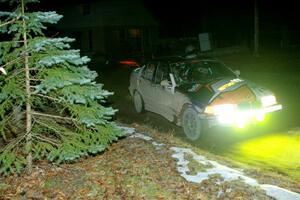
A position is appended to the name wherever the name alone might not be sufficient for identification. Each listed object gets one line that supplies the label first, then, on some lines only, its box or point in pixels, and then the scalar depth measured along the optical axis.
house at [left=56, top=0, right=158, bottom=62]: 36.12
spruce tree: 5.92
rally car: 8.70
